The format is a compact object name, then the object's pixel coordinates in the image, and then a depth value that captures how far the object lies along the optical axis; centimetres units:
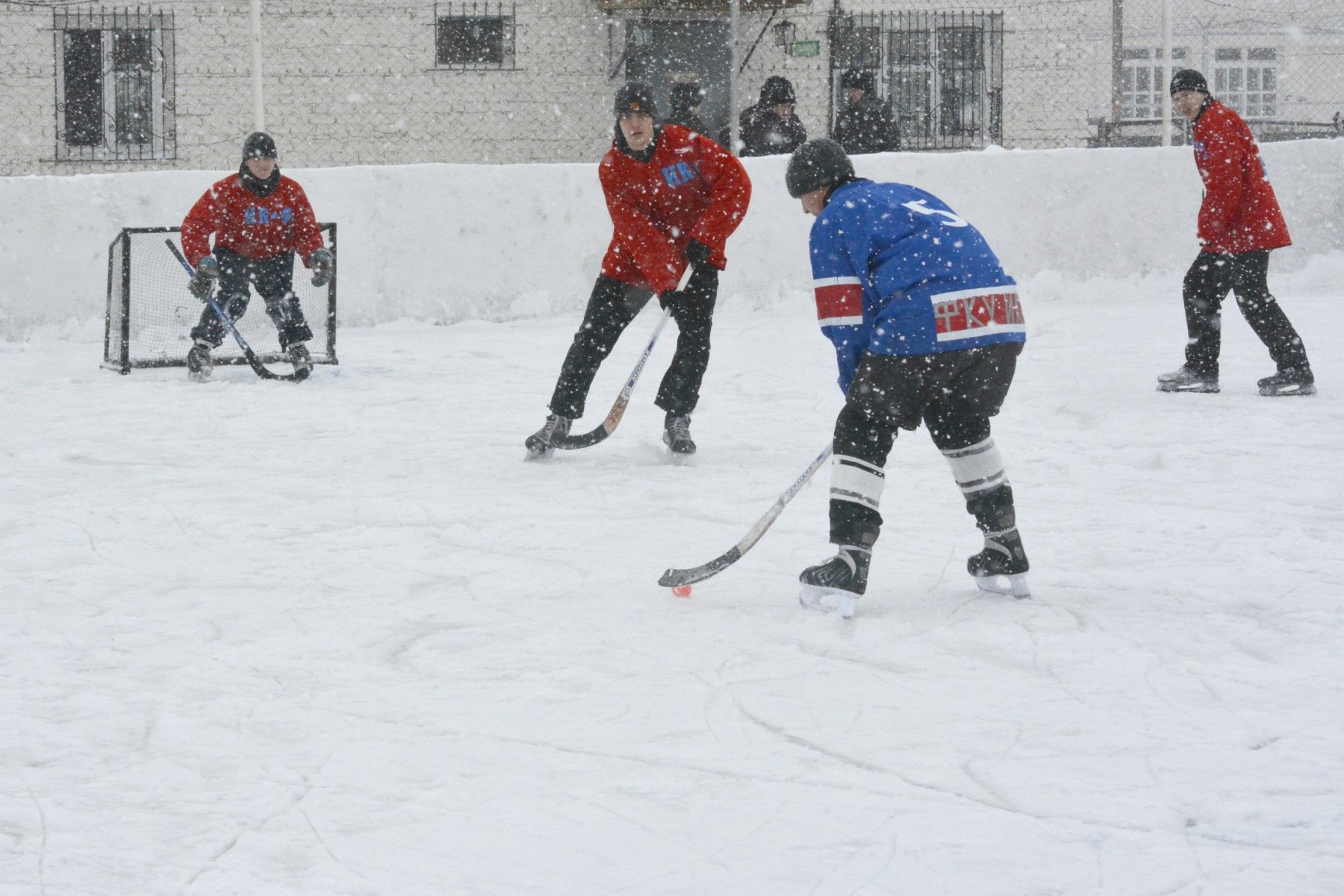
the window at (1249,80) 3901
